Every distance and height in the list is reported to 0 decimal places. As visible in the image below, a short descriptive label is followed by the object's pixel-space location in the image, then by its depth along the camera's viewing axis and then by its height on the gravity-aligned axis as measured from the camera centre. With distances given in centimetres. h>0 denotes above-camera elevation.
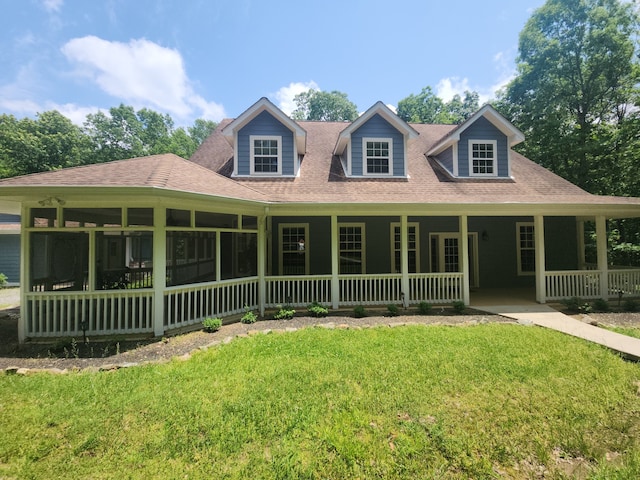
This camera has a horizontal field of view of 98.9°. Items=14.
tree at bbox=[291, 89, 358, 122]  3425 +1778
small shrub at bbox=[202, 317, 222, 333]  616 -173
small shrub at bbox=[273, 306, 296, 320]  715 -176
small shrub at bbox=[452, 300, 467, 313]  772 -173
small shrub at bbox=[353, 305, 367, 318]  743 -177
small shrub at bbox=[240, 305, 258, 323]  680 -176
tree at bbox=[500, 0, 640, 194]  1477 +909
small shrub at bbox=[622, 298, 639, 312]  779 -179
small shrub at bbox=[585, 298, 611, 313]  781 -177
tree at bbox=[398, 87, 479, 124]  2677 +1382
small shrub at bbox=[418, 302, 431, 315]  772 -178
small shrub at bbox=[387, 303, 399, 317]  757 -179
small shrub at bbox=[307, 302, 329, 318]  737 -172
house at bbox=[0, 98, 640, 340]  577 +78
